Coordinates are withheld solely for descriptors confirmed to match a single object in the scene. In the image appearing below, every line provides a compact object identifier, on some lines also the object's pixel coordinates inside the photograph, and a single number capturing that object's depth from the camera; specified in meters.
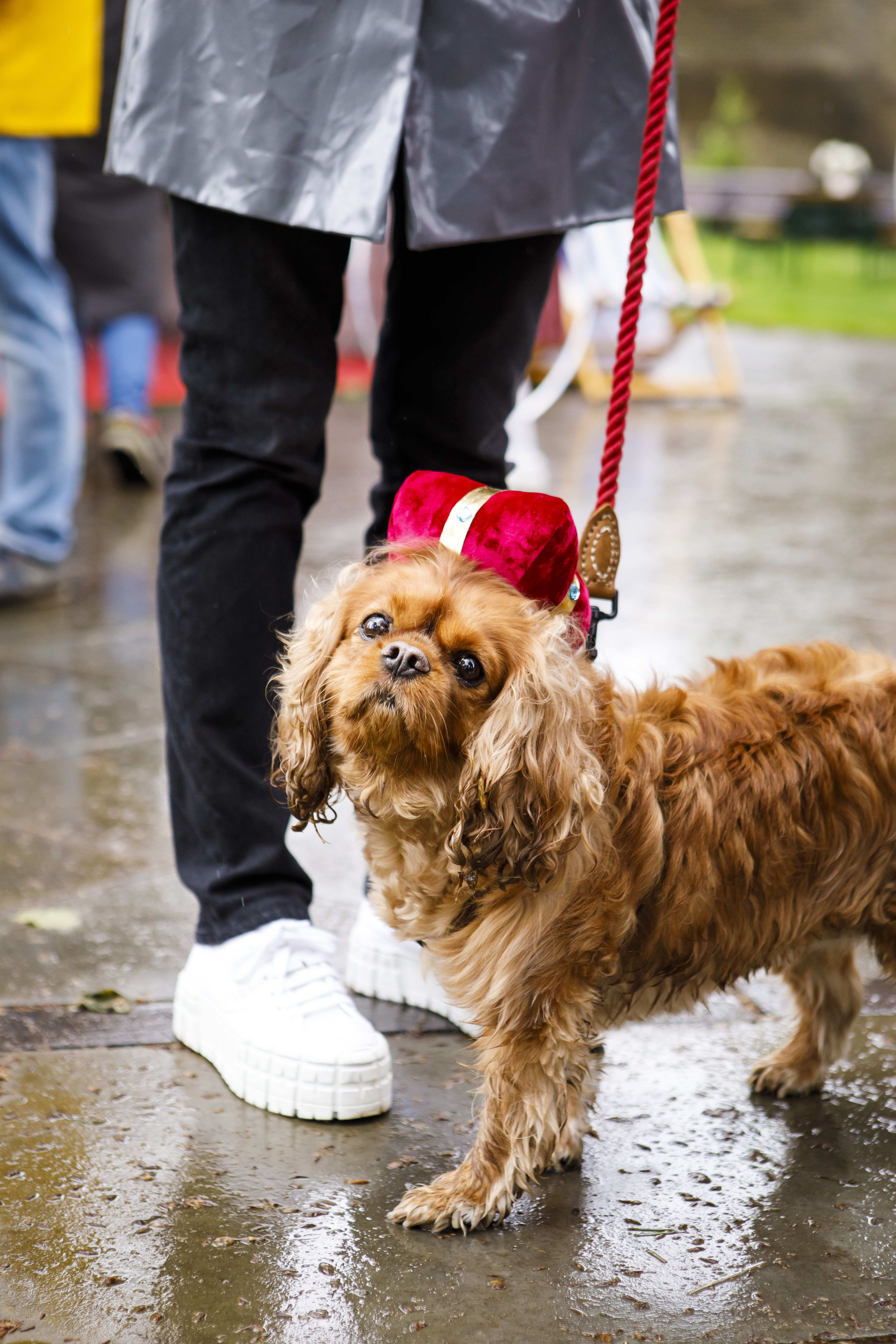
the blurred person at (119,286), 6.66
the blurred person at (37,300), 4.62
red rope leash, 2.25
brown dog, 1.89
